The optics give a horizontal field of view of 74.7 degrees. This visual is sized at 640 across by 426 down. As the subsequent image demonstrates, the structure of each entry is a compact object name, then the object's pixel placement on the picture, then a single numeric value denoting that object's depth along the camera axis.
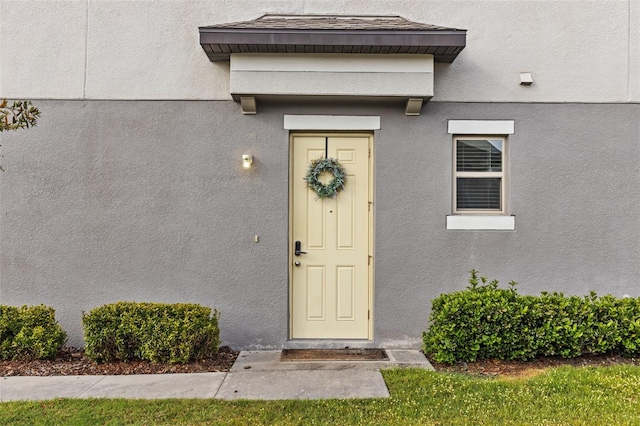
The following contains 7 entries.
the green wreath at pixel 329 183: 5.64
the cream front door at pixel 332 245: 5.69
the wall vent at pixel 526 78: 5.62
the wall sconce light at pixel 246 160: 5.51
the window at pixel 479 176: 5.75
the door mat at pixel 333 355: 5.17
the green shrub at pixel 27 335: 4.94
